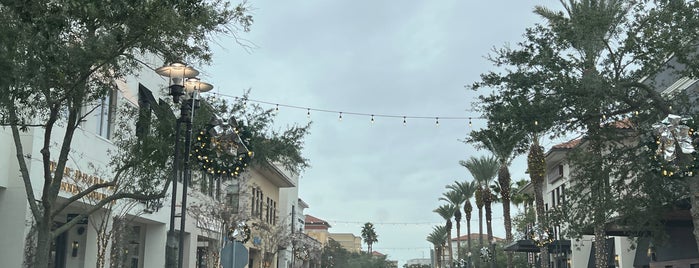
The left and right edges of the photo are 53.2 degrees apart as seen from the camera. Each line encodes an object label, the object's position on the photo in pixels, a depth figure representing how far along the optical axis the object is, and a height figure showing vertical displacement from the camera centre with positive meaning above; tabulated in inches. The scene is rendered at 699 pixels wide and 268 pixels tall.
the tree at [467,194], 2891.2 +337.4
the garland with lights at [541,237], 1430.9 +82.7
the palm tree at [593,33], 730.7 +257.1
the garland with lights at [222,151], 558.9 +98.1
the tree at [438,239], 4224.9 +231.2
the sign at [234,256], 547.8 +14.2
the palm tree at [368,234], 5620.1 +331.0
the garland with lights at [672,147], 588.1 +113.3
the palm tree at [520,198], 2559.1 +292.1
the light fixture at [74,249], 957.2 +31.9
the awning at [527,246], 1752.0 +80.3
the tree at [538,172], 1594.5 +236.7
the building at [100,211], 733.3 +84.6
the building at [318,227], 4047.7 +314.3
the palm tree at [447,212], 3297.2 +300.4
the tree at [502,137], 787.6 +159.5
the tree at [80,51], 366.0 +128.1
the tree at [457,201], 3034.0 +326.7
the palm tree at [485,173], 2341.3 +345.9
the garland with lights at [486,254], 2283.8 +74.1
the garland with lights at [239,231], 944.3 +65.3
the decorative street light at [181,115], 503.2 +116.5
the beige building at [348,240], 6230.3 +315.9
